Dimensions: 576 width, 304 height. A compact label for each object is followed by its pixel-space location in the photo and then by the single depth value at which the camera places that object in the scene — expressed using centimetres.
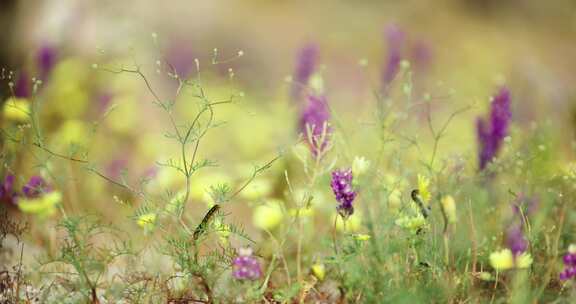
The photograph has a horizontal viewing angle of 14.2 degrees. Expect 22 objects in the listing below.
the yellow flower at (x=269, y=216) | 163
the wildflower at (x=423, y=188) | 149
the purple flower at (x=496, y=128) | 162
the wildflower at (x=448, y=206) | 151
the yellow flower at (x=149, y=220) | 149
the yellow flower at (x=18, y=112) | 173
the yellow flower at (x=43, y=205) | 151
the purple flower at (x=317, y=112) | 164
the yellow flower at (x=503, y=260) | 147
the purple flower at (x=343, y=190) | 148
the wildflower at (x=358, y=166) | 150
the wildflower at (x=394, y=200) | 165
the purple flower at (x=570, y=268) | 148
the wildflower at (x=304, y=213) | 155
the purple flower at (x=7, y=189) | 162
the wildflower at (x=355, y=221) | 157
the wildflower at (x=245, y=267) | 147
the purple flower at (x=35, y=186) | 159
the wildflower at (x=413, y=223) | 149
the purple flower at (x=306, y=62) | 183
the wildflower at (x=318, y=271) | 151
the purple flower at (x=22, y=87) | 178
